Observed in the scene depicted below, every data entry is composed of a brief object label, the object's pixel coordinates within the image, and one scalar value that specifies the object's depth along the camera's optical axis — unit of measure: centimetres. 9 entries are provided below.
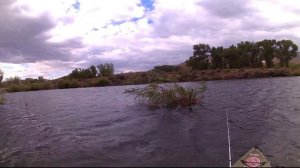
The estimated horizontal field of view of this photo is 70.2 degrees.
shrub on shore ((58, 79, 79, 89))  5959
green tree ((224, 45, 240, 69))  6061
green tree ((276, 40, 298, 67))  6100
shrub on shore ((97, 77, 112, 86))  5792
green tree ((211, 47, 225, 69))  6161
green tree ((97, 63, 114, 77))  6752
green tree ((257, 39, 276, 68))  6054
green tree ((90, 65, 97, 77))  6695
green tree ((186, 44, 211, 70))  6143
